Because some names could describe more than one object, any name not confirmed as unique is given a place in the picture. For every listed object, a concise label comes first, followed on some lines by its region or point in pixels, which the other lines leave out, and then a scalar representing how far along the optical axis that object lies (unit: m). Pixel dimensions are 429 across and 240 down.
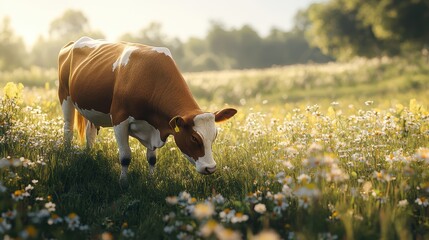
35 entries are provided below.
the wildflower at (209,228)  2.68
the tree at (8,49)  57.53
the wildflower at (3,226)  3.09
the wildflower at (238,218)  3.35
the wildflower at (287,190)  3.75
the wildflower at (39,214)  3.31
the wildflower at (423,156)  3.95
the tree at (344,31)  45.00
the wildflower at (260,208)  3.48
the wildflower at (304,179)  3.68
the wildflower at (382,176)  3.65
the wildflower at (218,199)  3.87
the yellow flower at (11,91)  6.82
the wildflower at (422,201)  3.97
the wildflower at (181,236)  3.43
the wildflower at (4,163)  3.72
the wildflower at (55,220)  3.41
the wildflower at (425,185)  3.88
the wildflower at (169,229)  3.51
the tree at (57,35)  70.31
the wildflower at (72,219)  3.41
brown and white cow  4.87
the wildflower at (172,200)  3.47
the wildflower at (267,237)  2.31
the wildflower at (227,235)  2.47
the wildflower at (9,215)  3.44
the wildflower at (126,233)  3.43
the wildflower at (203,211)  2.88
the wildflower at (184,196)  3.79
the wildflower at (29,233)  2.72
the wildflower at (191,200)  3.69
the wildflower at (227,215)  3.52
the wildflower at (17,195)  3.71
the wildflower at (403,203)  3.93
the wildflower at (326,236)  3.42
